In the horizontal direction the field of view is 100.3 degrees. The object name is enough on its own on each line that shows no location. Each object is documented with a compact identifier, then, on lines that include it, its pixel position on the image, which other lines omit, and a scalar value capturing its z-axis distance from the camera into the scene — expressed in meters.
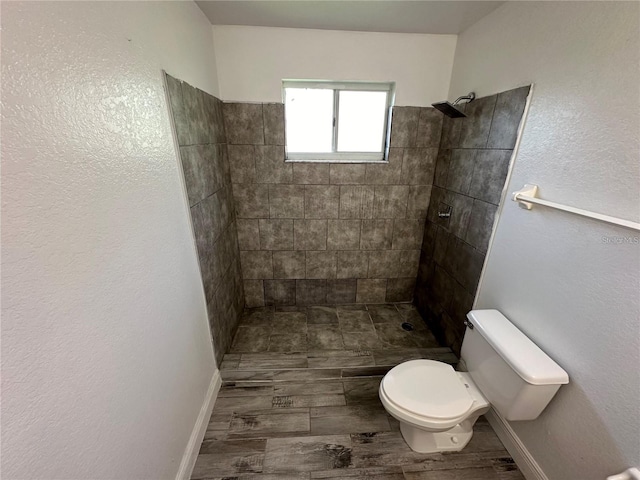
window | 2.04
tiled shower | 1.55
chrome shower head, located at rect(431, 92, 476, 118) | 1.64
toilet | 1.13
